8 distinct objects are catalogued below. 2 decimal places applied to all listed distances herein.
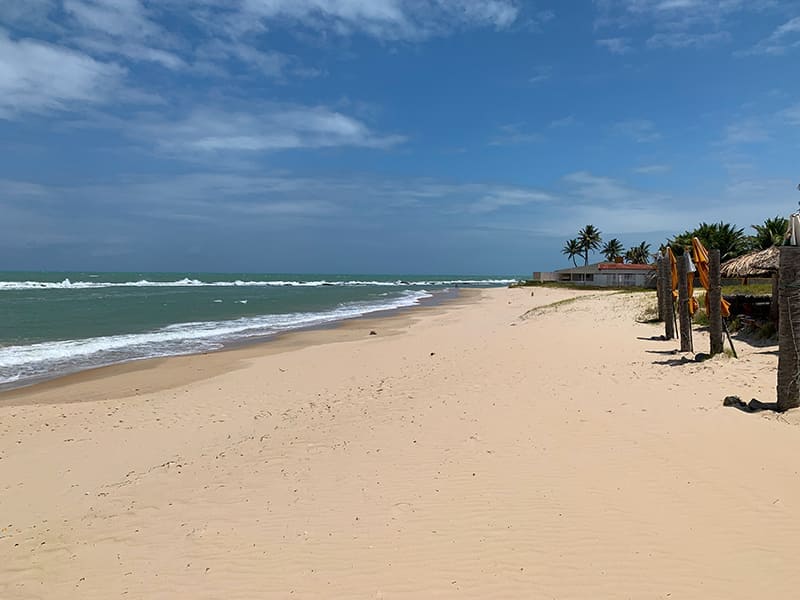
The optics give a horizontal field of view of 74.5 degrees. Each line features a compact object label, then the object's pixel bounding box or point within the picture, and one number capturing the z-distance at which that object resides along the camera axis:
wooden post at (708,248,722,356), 11.10
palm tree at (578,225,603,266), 93.44
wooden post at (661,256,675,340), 15.56
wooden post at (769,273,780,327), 13.66
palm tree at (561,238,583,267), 95.62
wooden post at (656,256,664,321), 17.22
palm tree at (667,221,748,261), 48.47
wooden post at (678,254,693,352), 12.79
